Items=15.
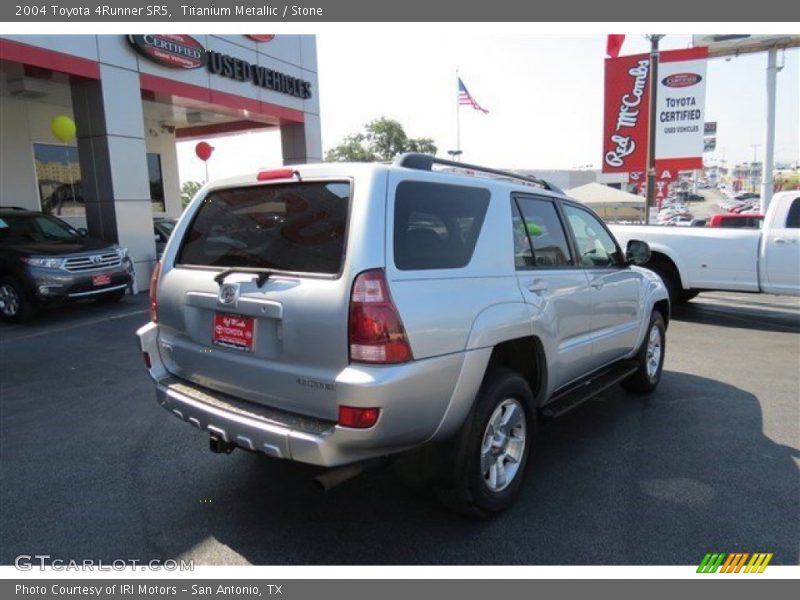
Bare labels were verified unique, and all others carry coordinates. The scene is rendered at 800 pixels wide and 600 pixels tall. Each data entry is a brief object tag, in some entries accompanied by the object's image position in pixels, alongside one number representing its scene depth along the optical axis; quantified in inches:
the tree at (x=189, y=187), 2433.3
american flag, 1123.3
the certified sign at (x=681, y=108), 790.3
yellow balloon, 486.6
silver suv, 102.3
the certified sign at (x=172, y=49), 459.8
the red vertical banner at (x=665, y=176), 864.9
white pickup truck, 350.9
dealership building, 437.4
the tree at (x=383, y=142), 1850.4
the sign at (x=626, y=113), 812.6
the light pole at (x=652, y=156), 595.4
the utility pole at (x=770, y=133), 848.3
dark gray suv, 343.0
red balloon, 718.5
